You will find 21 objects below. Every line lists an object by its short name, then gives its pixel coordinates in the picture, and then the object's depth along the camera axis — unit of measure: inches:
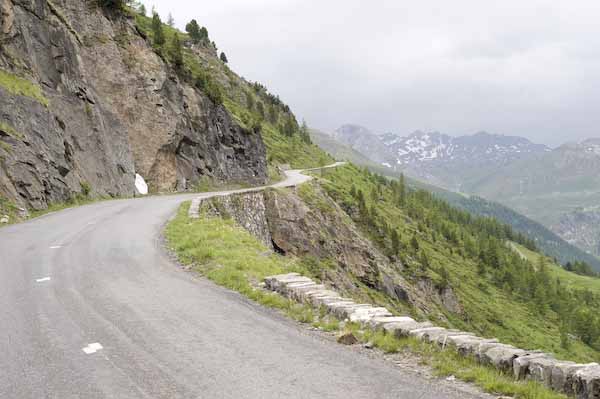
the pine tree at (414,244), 3919.3
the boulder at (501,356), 329.7
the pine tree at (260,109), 5969.5
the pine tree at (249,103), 5654.5
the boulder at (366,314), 442.2
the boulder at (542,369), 303.7
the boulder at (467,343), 352.8
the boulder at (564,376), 295.0
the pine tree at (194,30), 5664.4
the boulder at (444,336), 372.0
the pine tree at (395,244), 3238.2
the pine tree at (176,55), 2477.9
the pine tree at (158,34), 2653.1
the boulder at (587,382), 281.3
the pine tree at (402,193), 6220.5
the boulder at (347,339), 401.1
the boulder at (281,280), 556.7
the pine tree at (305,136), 6949.8
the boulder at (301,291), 514.0
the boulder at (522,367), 317.7
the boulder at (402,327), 400.2
